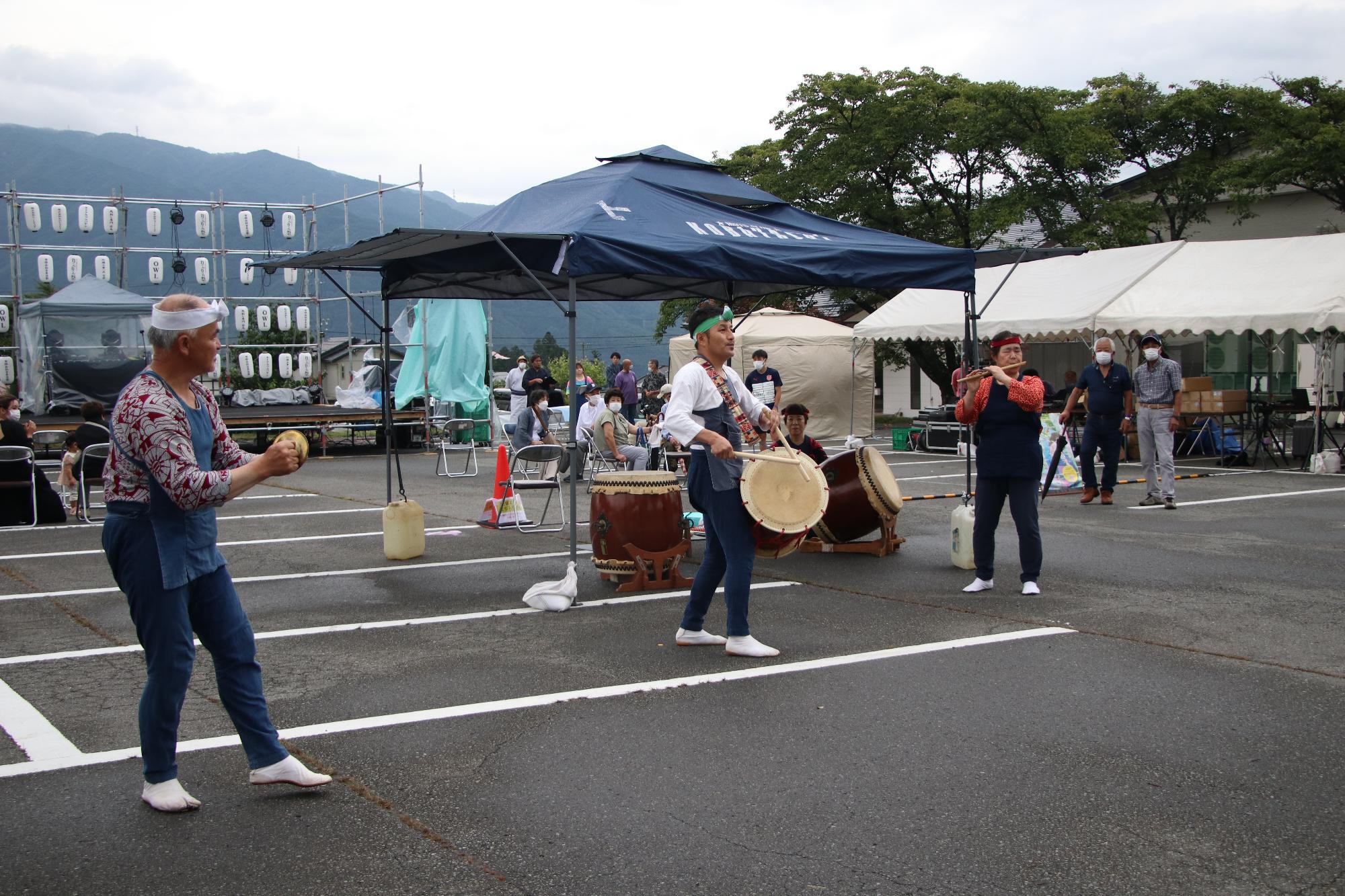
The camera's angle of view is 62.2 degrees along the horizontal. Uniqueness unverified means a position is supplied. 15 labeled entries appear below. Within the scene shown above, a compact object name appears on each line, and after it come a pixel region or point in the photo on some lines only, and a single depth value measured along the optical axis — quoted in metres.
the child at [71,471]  12.64
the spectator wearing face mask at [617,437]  12.91
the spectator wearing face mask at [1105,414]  13.02
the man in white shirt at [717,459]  5.98
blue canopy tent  7.73
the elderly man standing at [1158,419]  12.42
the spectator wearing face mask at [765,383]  17.53
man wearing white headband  3.74
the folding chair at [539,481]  10.55
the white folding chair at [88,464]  12.28
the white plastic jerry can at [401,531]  9.52
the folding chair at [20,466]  12.02
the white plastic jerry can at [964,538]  8.75
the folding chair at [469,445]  16.99
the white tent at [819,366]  24.47
